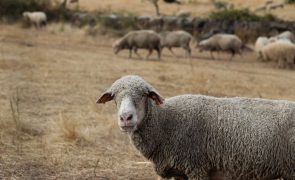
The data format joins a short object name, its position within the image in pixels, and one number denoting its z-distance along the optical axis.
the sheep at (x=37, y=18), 31.31
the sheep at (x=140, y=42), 23.81
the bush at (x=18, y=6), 33.56
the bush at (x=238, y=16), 31.11
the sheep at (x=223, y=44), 25.97
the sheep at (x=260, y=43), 26.15
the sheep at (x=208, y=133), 5.56
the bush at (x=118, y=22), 31.45
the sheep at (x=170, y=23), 31.81
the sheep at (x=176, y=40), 25.56
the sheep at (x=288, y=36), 26.99
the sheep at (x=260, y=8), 35.44
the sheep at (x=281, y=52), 23.55
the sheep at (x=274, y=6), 35.46
